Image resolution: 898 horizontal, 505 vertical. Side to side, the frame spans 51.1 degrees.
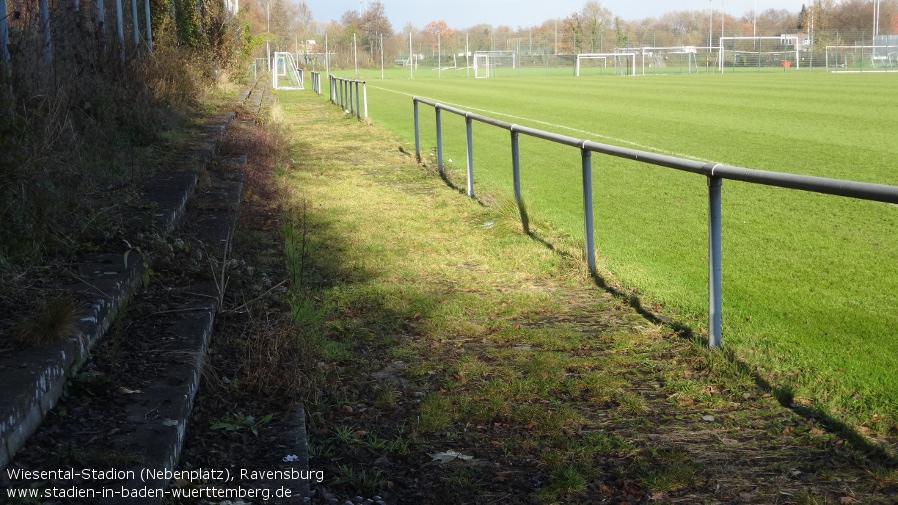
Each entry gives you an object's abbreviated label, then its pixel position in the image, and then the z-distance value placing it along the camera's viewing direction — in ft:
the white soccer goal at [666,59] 246.53
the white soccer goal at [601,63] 254.02
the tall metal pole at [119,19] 46.75
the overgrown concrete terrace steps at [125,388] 8.90
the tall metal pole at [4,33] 23.68
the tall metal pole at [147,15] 57.25
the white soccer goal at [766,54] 234.17
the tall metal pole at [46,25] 29.12
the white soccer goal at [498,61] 283.69
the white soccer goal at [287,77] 148.87
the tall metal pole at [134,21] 51.13
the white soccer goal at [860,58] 196.13
